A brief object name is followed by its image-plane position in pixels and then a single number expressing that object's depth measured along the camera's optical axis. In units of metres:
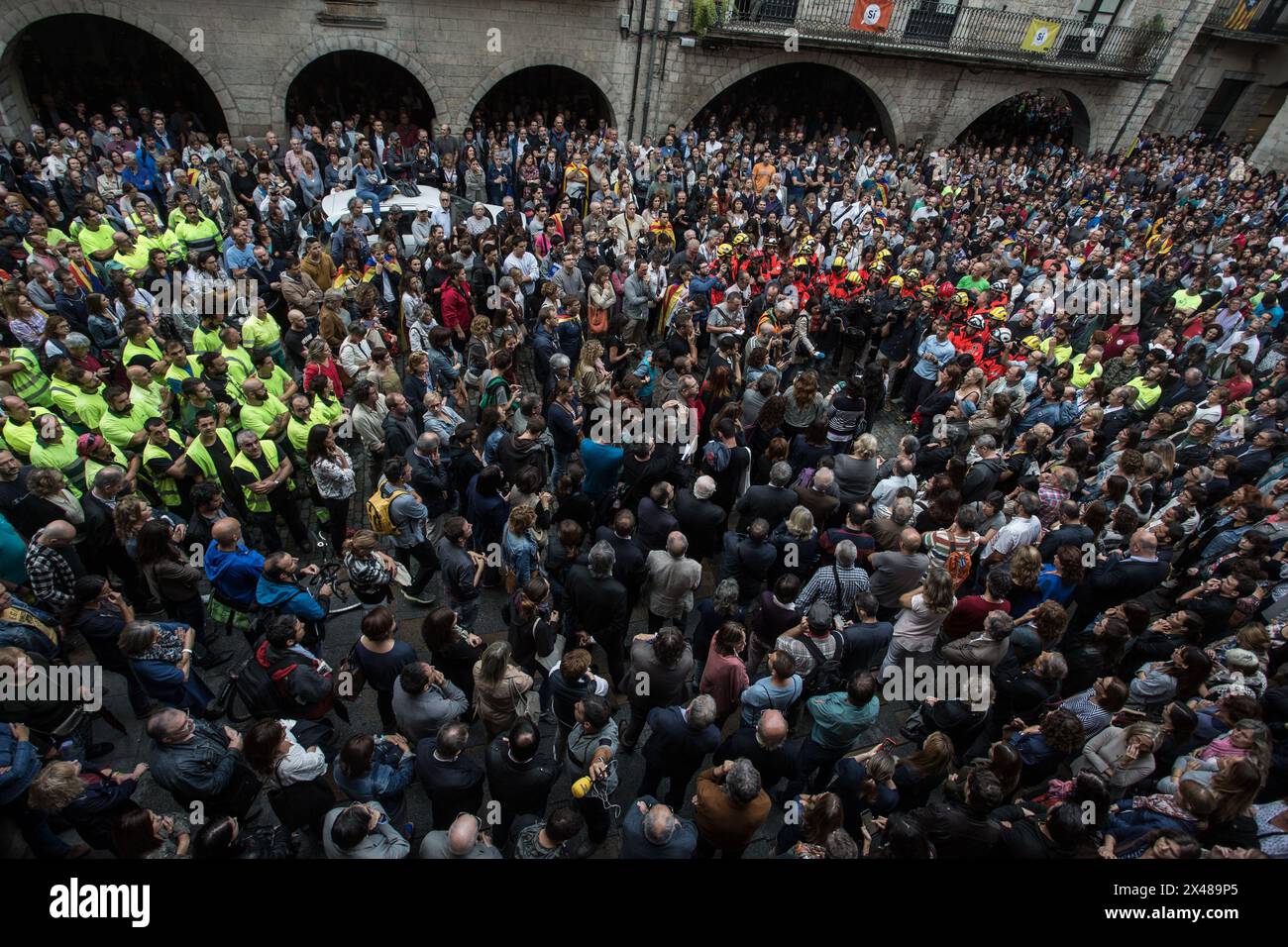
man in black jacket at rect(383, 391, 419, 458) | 6.62
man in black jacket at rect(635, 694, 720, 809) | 4.17
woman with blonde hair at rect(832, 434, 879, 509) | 6.50
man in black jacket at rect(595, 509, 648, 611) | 5.43
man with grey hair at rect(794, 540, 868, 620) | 5.37
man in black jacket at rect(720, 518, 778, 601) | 5.60
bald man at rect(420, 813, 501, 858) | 3.39
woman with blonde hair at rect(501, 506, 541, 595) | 5.44
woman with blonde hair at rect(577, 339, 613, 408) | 7.44
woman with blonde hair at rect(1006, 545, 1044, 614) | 5.60
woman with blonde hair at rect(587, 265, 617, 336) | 9.45
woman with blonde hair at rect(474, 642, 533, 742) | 4.37
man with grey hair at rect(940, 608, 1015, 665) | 4.95
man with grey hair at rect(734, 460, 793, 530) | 6.00
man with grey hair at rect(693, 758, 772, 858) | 3.78
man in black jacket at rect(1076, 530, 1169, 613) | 5.81
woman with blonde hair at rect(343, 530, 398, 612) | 5.07
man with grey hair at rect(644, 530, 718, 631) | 5.38
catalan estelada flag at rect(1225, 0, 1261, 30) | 24.50
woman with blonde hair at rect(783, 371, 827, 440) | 7.26
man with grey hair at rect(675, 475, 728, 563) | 5.88
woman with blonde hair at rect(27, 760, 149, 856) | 3.44
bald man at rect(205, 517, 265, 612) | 5.02
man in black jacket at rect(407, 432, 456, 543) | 6.07
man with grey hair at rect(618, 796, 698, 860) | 3.61
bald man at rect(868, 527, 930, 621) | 5.56
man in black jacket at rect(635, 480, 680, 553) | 5.81
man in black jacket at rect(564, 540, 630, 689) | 5.03
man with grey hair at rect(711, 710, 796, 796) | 4.11
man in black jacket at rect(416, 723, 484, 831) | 3.90
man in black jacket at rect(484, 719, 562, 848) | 3.89
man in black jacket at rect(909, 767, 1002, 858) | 3.82
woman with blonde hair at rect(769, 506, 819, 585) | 5.62
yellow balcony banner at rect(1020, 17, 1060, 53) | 20.59
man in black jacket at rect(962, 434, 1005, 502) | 7.07
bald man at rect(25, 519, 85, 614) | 4.91
